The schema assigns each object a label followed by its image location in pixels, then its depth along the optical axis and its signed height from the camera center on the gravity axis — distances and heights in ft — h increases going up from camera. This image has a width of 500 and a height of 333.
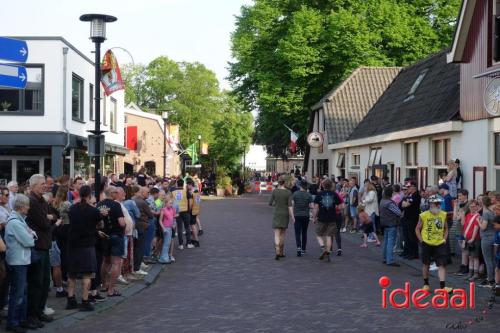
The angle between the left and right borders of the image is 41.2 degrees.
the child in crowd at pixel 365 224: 57.88 -4.17
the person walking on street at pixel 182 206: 55.81 -2.44
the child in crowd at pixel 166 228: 47.60 -3.65
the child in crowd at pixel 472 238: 39.22 -3.55
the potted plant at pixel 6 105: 77.61 +8.36
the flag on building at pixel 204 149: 206.80 +8.89
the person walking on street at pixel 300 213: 52.24 -2.81
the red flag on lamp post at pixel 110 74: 52.70 +8.39
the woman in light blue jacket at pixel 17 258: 26.30 -3.25
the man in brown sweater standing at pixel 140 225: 41.52 -2.99
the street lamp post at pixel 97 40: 41.93 +8.72
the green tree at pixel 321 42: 109.29 +23.03
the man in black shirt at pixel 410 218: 49.83 -3.07
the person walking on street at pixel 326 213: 50.78 -2.74
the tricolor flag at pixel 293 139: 122.42 +7.11
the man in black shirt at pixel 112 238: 33.37 -3.16
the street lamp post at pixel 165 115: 108.06 +10.08
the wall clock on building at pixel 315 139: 112.88 +6.56
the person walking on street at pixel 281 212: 50.16 -2.68
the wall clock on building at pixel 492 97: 49.44 +6.11
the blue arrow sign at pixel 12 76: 24.02 +3.68
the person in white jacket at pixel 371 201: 60.85 -2.16
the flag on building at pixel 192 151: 168.04 +6.62
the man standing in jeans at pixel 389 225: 47.21 -3.39
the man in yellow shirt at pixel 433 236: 36.45 -3.22
